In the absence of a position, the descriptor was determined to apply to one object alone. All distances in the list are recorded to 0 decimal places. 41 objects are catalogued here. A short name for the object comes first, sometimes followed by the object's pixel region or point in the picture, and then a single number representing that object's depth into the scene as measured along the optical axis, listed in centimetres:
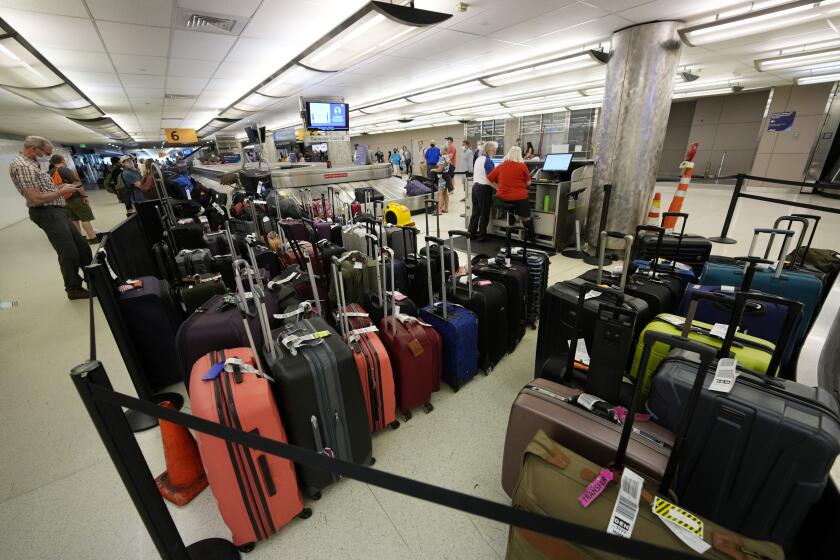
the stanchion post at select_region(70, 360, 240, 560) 91
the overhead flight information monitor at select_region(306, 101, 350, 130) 837
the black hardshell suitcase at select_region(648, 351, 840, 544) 107
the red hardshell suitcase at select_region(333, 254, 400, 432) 187
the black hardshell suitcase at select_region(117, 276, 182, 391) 233
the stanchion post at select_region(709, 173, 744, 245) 379
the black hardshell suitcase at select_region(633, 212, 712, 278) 296
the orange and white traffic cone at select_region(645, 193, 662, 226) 551
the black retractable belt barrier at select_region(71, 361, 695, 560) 63
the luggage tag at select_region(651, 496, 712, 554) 90
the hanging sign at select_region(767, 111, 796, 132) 1102
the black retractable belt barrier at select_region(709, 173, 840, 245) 377
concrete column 434
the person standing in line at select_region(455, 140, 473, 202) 1028
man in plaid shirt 342
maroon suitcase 200
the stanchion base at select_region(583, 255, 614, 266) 479
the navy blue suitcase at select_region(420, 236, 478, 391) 223
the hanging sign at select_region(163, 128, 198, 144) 1647
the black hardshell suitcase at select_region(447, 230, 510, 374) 239
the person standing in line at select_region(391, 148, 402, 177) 1628
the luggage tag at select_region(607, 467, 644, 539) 96
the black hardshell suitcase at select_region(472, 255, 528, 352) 263
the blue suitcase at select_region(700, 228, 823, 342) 214
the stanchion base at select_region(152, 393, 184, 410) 234
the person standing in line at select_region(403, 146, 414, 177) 1711
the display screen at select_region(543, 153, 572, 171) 509
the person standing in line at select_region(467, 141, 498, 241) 562
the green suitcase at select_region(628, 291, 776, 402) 131
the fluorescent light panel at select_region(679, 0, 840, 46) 411
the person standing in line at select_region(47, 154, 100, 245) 549
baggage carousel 673
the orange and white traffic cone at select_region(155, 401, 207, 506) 167
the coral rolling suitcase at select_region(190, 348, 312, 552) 135
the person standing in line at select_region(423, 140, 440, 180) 1105
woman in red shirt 501
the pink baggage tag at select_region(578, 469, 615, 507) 103
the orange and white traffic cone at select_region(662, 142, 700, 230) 560
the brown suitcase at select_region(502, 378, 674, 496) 122
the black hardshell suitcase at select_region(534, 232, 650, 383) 198
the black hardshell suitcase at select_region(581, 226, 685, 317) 222
